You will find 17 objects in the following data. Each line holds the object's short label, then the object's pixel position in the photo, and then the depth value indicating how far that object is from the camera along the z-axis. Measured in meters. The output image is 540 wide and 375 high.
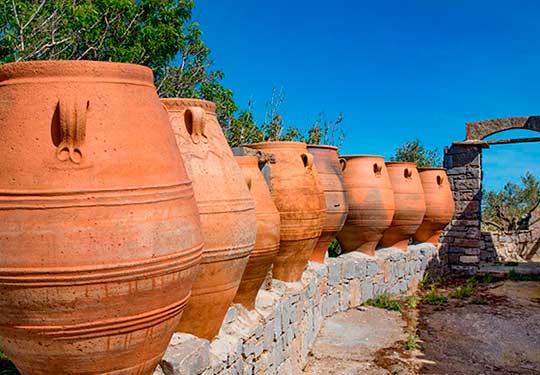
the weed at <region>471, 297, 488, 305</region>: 7.82
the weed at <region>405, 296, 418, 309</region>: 7.44
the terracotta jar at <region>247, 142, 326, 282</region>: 4.72
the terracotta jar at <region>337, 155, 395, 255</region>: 7.23
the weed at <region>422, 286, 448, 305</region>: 7.78
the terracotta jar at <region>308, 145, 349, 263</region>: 5.90
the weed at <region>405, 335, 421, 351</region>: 5.41
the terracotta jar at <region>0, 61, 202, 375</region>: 1.84
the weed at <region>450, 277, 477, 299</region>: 8.30
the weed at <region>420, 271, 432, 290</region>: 9.01
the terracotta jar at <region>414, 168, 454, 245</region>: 9.21
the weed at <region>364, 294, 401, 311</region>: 7.07
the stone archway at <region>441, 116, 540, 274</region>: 10.51
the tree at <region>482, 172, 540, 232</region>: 16.27
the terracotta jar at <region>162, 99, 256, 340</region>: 2.88
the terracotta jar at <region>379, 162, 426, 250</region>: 8.07
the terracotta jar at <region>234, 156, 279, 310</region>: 3.66
